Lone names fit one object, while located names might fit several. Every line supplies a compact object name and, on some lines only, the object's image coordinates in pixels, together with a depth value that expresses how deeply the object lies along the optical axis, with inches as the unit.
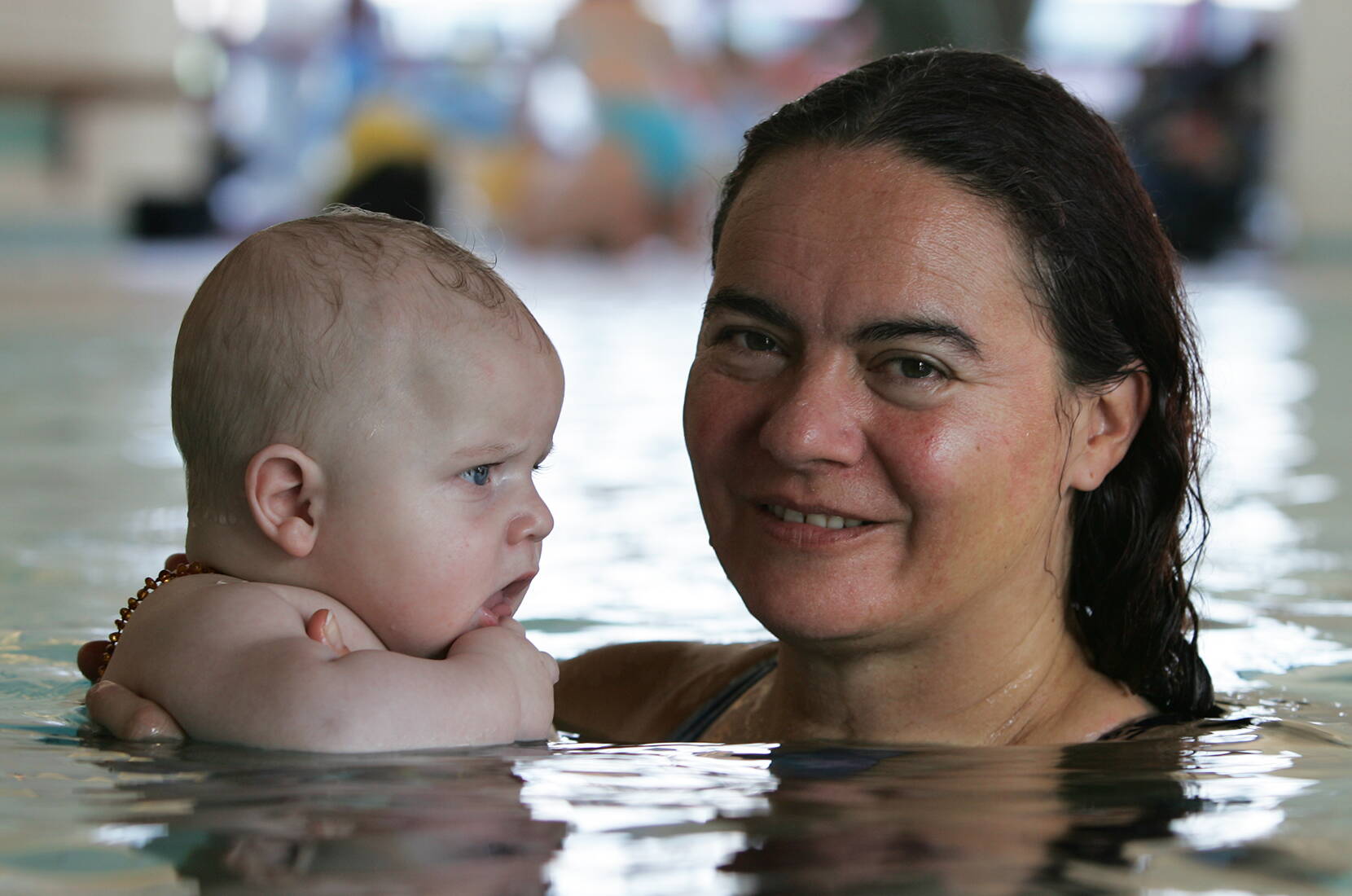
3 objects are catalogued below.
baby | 82.0
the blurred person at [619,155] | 846.5
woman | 87.3
